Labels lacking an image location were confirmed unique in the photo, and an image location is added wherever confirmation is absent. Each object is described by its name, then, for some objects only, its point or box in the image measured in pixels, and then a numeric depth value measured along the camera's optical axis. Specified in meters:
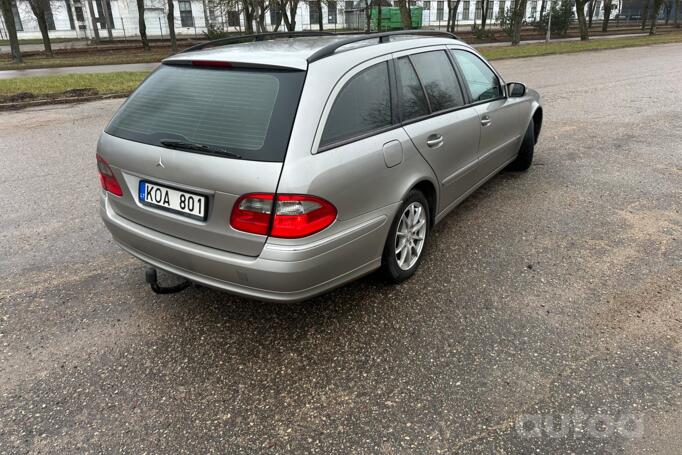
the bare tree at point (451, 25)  42.94
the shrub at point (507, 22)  39.03
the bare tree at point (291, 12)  30.52
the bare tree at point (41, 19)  29.37
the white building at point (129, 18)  48.22
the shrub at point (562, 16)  40.22
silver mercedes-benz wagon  2.52
